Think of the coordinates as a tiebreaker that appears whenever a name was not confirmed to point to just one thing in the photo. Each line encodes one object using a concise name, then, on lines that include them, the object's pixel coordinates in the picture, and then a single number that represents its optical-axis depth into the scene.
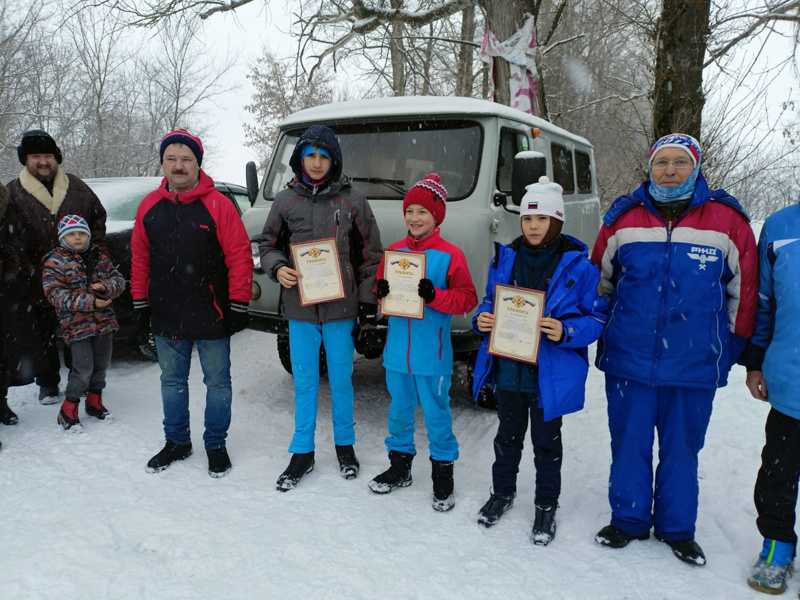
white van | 4.14
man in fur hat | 4.28
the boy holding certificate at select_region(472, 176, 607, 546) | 2.88
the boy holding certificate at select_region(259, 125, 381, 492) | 3.48
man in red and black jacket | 3.54
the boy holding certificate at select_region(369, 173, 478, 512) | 3.27
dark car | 5.23
